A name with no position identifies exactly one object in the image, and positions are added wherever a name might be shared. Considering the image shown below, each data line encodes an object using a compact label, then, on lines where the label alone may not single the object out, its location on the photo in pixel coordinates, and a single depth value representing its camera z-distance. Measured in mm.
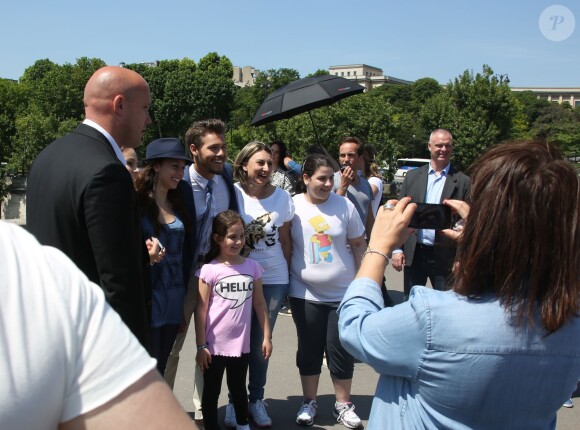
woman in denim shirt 1471
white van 44925
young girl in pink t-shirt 3814
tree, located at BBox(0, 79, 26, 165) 46875
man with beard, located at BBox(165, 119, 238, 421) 4016
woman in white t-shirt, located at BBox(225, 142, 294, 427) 4246
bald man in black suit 2201
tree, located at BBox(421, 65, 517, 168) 34375
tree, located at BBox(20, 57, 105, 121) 55688
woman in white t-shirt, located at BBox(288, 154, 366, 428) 4258
